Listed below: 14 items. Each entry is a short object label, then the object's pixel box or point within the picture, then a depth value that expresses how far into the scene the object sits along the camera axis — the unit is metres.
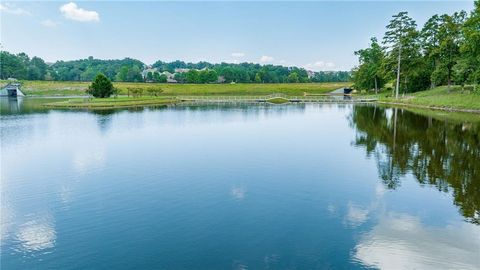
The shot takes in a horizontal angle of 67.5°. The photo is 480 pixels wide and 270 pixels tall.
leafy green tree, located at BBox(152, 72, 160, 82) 149.26
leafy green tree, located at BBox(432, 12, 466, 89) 57.44
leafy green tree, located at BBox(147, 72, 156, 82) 151.75
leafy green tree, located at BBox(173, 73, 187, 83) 153.43
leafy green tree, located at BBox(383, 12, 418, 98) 69.06
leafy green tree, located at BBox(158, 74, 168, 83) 148.38
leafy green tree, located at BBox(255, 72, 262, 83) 150.18
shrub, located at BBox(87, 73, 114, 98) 64.19
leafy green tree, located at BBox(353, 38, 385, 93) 84.12
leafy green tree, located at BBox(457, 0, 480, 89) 43.94
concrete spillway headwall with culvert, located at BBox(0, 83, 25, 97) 100.06
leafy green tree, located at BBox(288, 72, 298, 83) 155.50
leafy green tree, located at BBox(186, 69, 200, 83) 141.75
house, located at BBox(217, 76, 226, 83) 156.62
